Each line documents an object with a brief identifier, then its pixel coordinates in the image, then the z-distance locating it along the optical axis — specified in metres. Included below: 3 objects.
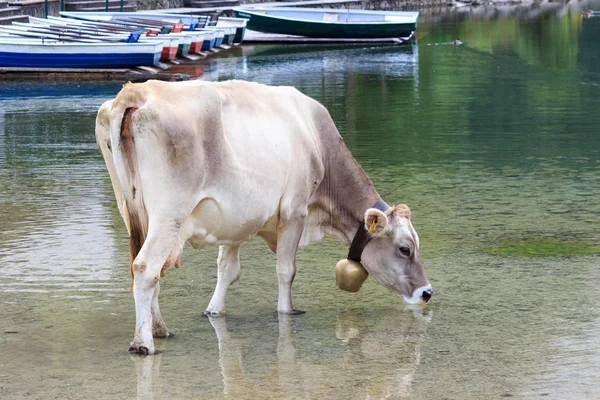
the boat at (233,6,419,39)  36.08
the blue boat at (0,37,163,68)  24.67
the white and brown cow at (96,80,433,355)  6.31
